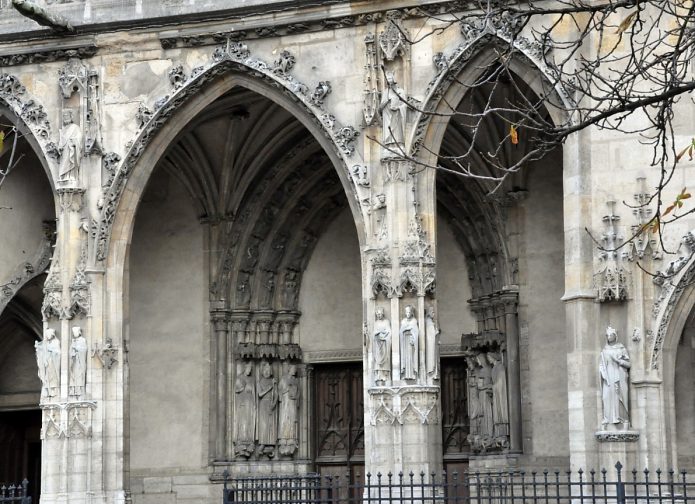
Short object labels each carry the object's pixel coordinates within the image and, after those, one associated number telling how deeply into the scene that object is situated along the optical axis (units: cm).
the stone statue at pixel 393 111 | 2055
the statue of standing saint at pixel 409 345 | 2027
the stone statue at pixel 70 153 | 2191
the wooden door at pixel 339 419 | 2477
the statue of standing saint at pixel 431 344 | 2033
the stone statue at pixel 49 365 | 2161
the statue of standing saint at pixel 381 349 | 2036
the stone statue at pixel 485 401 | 2331
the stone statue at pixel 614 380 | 1895
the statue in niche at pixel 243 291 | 2475
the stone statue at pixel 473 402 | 2355
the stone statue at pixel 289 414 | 2456
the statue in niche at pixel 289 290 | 2508
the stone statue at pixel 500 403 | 2305
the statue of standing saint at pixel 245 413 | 2431
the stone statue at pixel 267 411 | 2448
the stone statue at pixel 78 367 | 2152
